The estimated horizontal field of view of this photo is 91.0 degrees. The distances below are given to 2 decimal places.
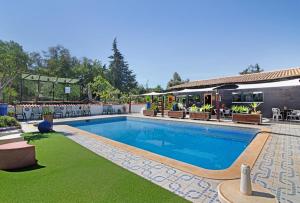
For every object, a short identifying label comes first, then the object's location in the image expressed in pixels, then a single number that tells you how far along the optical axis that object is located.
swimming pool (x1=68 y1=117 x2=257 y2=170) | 5.37
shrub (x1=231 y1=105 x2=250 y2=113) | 9.62
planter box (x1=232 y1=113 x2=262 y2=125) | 8.81
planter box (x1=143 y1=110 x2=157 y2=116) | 13.63
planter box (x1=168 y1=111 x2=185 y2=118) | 12.00
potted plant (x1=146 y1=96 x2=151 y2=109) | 16.60
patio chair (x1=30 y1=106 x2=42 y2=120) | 12.11
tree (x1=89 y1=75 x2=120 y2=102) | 21.70
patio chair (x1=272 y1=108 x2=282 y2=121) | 10.24
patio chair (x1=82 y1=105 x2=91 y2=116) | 14.78
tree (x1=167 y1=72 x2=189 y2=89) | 39.98
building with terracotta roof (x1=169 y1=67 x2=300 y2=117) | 10.33
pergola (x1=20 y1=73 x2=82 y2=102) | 14.57
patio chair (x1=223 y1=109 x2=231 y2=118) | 11.77
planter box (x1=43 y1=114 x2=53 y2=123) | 8.25
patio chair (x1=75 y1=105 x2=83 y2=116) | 14.34
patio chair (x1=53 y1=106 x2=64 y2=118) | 13.08
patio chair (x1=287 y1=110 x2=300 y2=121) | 9.78
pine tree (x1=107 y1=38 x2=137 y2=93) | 35.22
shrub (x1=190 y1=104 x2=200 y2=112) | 11.71
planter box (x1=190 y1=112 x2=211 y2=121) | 10.80
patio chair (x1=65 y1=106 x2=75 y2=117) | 13.74
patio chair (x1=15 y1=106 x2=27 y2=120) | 11.58
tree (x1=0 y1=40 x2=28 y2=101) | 11.67
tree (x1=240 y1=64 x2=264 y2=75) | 38.07
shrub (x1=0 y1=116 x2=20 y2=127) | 6.73
